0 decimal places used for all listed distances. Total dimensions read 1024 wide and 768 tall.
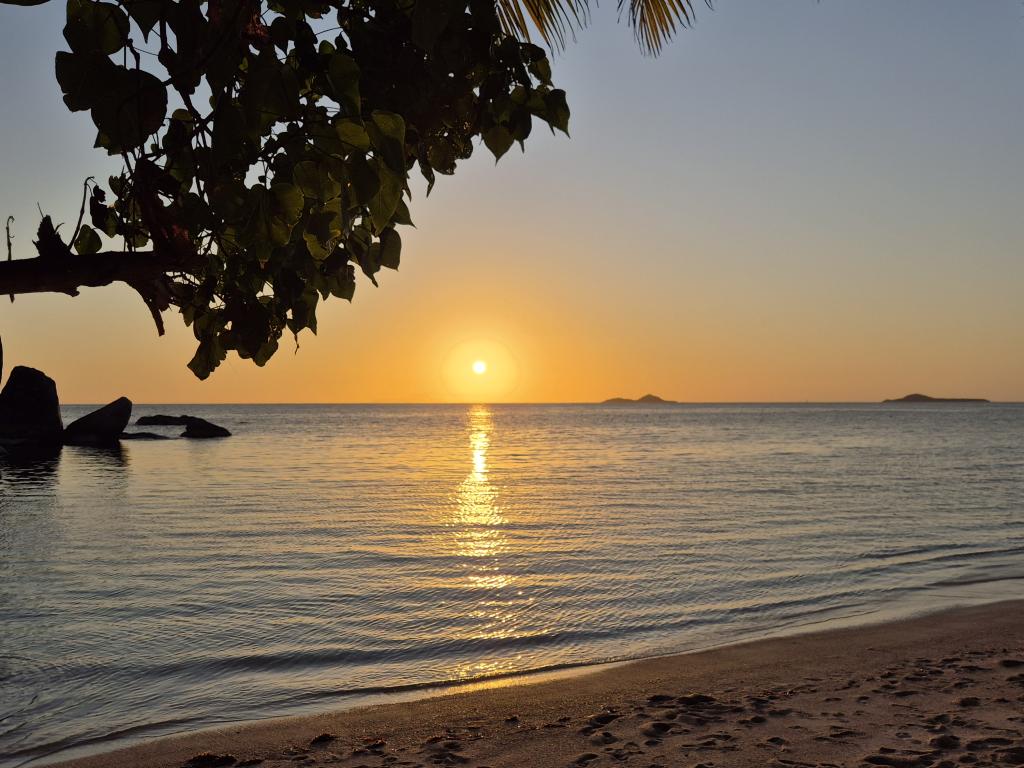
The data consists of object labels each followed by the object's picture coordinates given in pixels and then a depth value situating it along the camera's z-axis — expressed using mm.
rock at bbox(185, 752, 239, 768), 6289
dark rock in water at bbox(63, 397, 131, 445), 51094
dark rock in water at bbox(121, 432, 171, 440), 61391
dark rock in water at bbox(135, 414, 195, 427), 85562
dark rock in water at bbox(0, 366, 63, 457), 43656
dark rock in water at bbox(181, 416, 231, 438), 64312
